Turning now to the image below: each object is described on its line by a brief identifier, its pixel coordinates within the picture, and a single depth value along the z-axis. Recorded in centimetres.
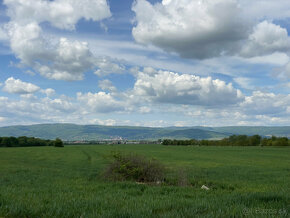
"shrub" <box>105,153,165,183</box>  1984
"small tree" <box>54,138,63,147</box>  14050
